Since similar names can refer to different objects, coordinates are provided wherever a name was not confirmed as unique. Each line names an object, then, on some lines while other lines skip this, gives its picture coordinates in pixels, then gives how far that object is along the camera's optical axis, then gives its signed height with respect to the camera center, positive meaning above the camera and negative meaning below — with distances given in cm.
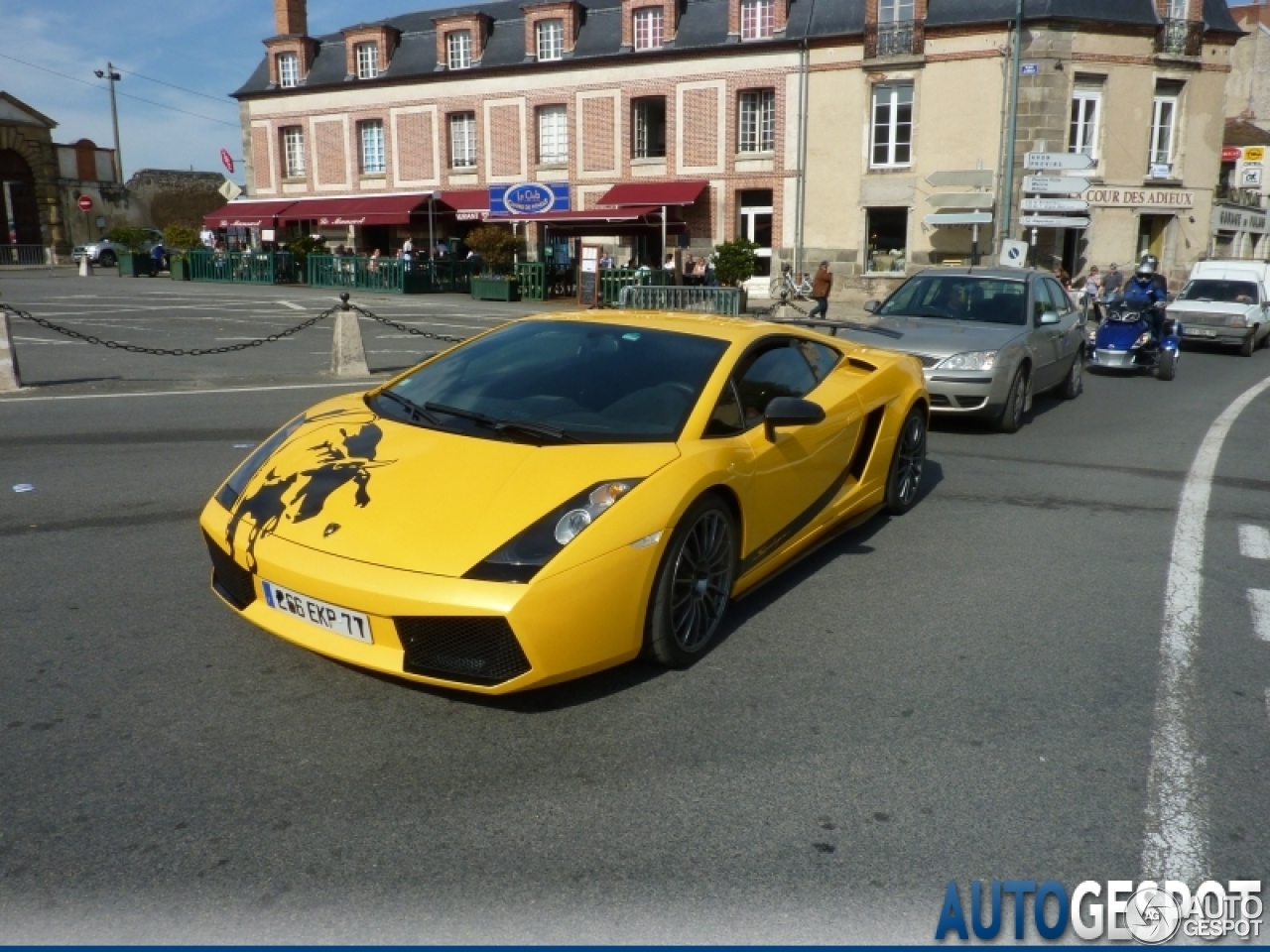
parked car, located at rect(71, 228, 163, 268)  4950 +33
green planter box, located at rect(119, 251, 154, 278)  4141 -28
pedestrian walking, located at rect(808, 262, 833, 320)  2456 -67
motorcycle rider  1573 -52
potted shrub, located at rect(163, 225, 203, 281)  3941 +41
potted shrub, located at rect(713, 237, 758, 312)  3181 -15
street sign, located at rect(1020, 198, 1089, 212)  2319 +116
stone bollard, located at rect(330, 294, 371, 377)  1383 -116
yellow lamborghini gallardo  366 -91
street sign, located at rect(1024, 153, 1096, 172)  2195 +196
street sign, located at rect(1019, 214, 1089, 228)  2434 +90
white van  2044 -86
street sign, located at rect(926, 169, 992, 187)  3175 +233
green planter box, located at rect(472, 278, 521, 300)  3127 -90
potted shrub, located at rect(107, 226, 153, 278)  4144 -21
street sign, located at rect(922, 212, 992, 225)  3138 +117
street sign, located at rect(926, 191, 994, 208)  3173 +172
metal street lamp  5828 +751
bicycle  3203 -85
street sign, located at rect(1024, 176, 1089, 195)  2267 +156
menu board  2858 -50
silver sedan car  1010 -74
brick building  3172 +448
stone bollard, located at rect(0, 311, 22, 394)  1191 -114
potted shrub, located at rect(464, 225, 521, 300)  3138 -8
